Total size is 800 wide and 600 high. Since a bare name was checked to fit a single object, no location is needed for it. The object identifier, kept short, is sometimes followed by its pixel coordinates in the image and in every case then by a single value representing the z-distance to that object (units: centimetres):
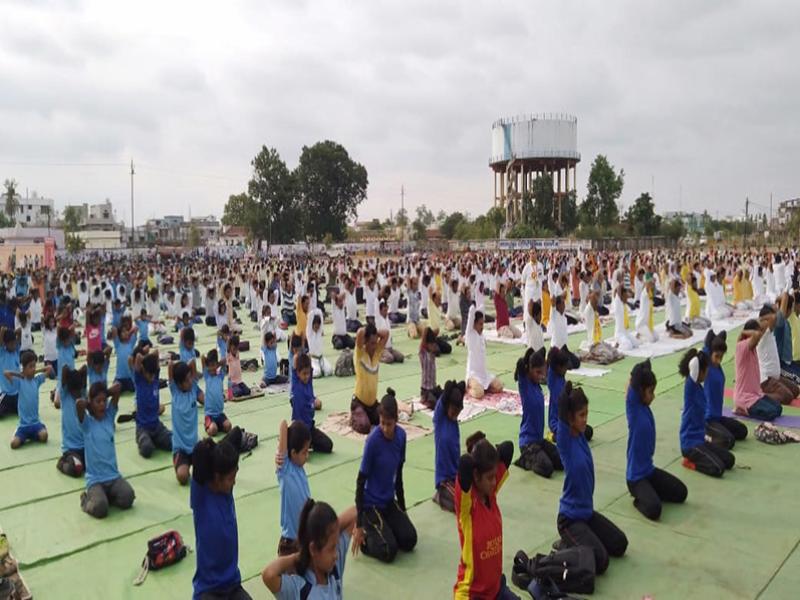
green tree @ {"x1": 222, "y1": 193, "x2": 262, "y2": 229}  5397
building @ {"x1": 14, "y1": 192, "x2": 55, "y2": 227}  9100
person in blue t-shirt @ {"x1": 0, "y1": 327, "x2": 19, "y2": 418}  911
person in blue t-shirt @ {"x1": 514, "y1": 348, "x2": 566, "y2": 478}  654
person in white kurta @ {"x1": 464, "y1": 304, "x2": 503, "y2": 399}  948
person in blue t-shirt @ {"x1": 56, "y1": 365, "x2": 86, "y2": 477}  651
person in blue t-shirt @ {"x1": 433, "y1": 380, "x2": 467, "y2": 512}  548
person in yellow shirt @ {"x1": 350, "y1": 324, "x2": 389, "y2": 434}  775
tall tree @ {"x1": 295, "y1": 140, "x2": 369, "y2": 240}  5709
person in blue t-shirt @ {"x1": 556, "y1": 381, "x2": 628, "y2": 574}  477
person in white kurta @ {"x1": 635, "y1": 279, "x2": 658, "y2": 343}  1368
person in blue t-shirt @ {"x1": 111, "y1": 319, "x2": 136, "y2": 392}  1007
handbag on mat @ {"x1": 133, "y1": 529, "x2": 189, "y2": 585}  489
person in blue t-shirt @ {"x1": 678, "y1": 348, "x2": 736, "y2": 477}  638
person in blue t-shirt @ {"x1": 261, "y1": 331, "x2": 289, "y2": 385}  1043
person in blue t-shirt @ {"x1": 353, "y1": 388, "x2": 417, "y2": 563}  493
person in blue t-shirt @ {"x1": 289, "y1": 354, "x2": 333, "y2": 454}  727
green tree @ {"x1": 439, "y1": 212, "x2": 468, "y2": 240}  6962
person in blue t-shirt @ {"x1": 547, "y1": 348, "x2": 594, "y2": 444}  678
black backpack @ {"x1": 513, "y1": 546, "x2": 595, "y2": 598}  438
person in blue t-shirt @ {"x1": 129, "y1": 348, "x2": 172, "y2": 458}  734
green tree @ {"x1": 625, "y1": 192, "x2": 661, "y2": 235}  4962
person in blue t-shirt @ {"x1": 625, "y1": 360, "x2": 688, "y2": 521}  550
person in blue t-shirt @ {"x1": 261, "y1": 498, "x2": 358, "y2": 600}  297
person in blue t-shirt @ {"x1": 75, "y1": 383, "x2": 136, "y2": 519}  585
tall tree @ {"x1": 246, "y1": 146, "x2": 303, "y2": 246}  5391
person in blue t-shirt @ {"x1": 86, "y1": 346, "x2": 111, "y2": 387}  745
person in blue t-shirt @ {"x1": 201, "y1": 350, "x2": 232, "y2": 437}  779
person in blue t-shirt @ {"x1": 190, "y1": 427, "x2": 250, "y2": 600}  396
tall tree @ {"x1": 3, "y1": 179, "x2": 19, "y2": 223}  7075
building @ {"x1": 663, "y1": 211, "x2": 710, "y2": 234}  9390
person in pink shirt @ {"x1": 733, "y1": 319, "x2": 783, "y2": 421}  799
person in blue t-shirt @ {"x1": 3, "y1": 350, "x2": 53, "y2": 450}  783
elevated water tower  5594
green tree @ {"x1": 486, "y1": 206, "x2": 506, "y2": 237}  5725
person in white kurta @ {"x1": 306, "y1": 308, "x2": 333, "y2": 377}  1112
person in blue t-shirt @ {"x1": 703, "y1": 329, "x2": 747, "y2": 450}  691
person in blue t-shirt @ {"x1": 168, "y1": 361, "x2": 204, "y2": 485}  661
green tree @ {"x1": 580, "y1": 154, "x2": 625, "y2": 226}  5359
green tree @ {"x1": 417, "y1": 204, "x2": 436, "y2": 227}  11790
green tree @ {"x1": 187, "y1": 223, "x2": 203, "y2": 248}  7561
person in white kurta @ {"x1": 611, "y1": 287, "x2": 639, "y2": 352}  1281
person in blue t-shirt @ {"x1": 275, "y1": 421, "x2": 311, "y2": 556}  426
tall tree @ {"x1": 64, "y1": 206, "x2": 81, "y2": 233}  7588
